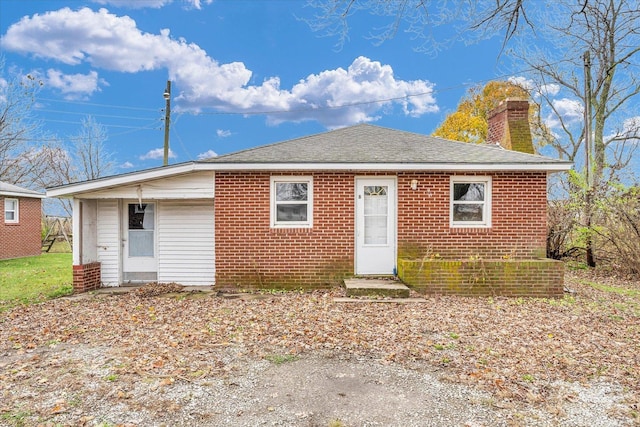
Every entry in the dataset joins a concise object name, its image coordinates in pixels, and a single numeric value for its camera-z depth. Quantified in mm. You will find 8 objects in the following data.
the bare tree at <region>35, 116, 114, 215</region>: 28297
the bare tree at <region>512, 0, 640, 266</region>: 13453
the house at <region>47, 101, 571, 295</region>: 9211
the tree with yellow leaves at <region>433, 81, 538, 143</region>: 25484
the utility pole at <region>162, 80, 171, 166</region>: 18531
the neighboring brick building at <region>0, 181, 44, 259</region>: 17312
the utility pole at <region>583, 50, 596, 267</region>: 13009
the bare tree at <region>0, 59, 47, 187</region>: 24094
